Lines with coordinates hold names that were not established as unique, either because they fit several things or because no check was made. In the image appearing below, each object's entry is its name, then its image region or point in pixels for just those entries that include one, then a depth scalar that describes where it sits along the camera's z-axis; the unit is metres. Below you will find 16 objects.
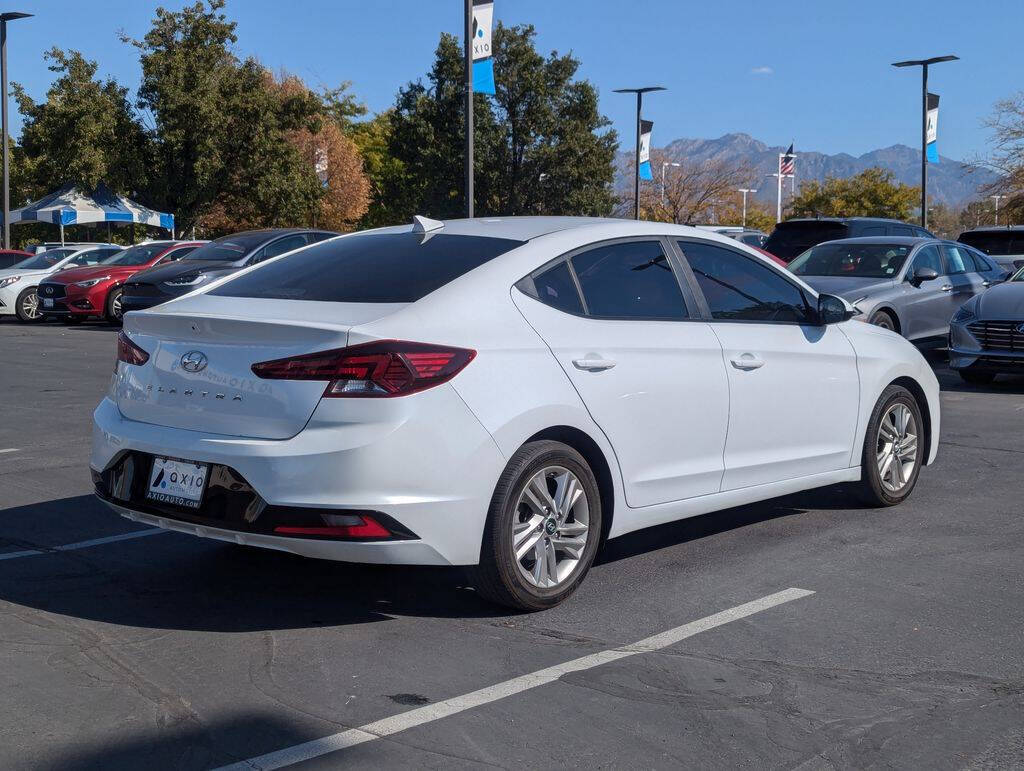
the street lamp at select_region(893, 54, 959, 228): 34.44
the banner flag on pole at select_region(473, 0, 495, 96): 19.88
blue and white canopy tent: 35.69
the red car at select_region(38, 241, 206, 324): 23.23
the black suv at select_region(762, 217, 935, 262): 19.28
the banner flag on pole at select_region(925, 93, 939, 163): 34.72
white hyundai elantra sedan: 4.44
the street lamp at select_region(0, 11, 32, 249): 32.75
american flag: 66.62
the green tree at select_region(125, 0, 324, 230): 43.47
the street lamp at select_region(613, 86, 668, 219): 41.84
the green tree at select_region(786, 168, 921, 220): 74.00
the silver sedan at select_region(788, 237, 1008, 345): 14.22
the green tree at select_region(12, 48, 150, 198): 42.94
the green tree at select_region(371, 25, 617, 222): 54.50
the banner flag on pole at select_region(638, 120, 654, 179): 38.22
